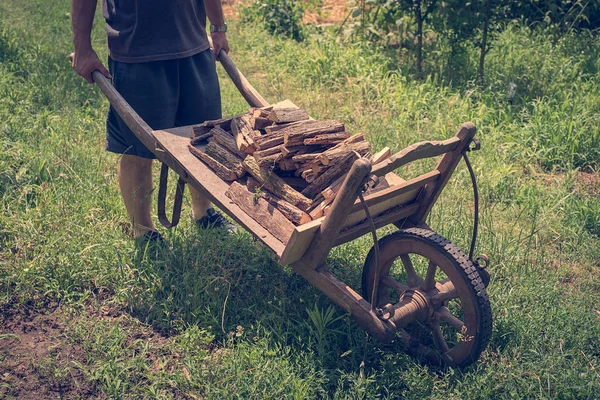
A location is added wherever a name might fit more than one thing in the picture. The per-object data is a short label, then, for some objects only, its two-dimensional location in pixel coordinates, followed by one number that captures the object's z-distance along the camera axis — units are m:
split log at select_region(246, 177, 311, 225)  3.24
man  3.88
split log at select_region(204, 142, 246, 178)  3.54
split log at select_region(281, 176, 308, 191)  3.46
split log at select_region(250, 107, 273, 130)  3.52
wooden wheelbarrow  3.12
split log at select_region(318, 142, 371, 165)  3.22
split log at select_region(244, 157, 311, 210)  3.28
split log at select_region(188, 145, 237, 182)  3.58
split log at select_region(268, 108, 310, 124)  3.52
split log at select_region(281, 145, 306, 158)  3.28
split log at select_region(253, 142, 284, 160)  3.29
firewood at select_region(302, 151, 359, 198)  3.24
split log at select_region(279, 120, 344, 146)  3.27
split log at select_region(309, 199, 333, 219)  3.24
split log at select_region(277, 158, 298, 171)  3.34
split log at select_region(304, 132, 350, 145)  3.31
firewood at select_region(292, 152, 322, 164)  3.28
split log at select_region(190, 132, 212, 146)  3.75
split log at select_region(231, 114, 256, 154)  3.41
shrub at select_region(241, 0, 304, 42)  8.69
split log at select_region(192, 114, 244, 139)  3.81
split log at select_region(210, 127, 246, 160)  3.59
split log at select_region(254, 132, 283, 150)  3.33
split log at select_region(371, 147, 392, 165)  3.35
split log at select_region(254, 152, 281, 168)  3.28
